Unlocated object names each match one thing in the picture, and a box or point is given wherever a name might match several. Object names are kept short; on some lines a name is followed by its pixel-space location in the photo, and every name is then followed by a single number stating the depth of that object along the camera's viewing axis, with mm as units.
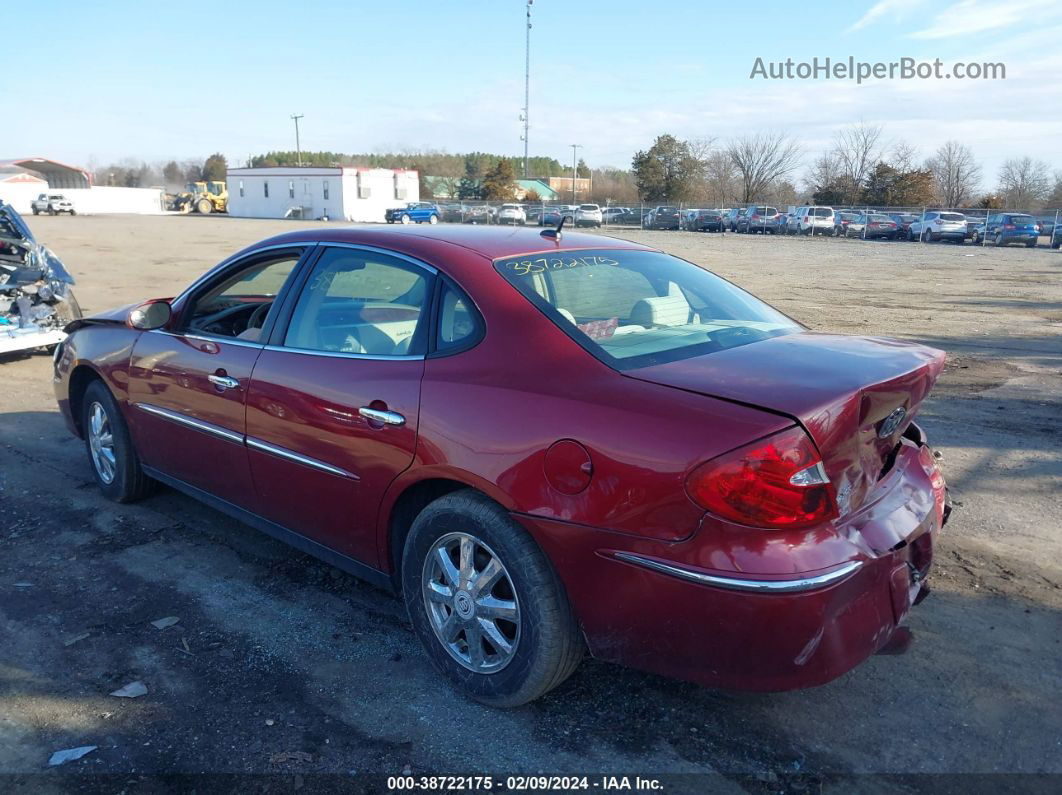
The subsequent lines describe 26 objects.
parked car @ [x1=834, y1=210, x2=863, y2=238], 44422
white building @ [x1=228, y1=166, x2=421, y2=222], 61625
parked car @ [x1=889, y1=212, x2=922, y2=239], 42312
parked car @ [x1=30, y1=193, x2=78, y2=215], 61469
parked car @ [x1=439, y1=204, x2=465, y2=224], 61262
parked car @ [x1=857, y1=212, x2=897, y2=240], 42500
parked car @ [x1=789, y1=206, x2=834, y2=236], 45500
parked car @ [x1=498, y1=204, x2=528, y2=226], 55781
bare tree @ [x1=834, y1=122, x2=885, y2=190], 63888
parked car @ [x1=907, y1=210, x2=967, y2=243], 38875
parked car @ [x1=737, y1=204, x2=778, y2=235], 49656
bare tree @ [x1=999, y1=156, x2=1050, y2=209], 62969
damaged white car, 8875
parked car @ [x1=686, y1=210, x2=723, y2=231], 52366
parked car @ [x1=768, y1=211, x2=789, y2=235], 48231
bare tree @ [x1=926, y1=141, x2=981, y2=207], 66438
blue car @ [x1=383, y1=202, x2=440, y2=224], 54312
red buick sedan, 2338
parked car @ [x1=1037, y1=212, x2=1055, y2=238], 37784
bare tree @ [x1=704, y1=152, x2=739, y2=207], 77062
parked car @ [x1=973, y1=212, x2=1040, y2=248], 35625
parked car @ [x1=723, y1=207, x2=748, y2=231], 51144
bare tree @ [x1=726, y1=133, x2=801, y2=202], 74688
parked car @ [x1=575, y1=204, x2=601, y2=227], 54812
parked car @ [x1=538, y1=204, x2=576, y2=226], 53778
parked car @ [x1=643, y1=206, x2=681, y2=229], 54594
